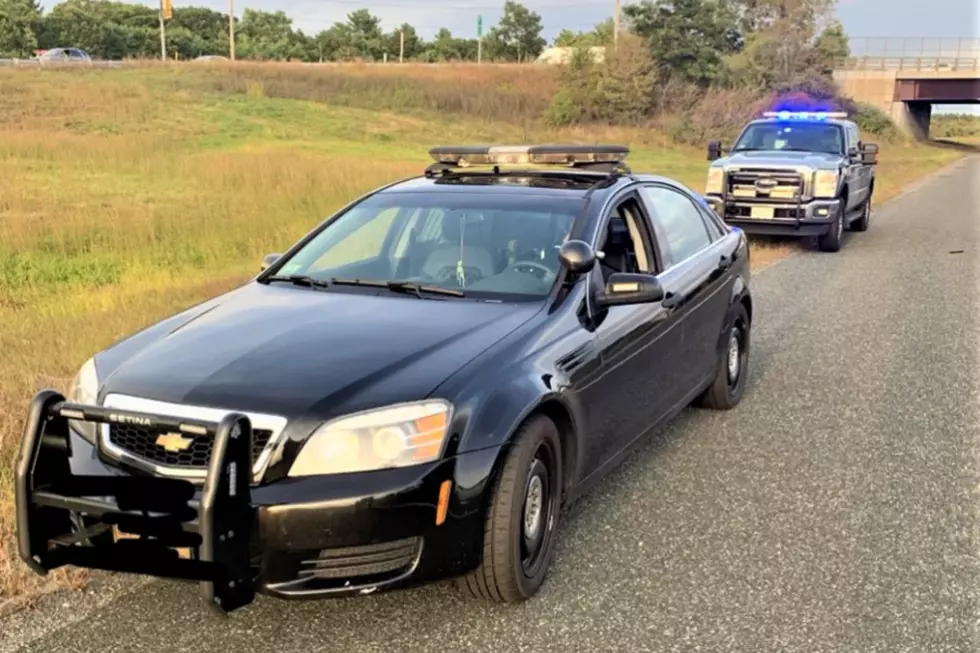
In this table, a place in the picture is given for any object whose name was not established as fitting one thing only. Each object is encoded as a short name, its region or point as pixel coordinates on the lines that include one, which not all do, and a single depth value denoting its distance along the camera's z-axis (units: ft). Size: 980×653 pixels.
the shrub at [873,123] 199.31
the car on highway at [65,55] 179.13
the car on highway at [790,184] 44.83
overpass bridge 216.74
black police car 9.82
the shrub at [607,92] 166.71
